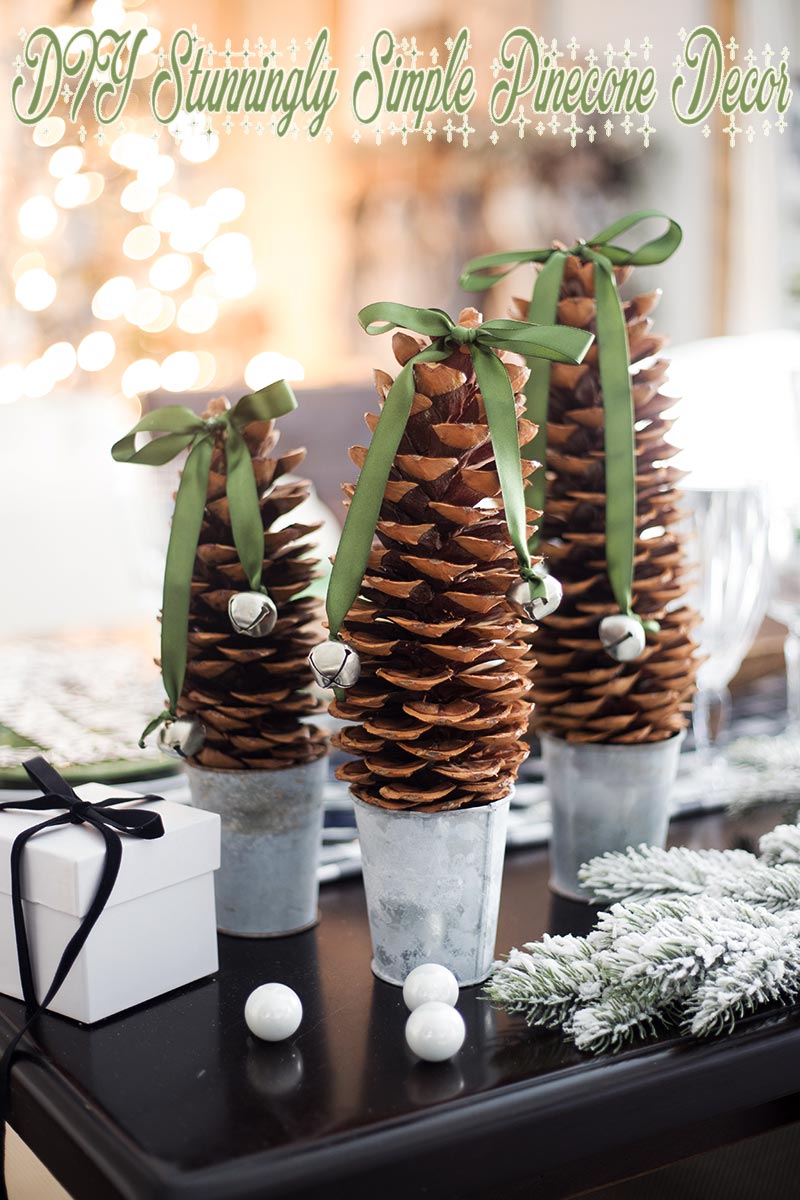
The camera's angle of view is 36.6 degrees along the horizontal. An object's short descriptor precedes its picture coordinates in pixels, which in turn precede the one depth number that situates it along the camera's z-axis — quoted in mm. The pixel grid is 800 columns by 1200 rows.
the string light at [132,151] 2943
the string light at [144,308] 3307
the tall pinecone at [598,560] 749
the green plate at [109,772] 844
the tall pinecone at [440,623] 607
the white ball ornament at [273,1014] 571
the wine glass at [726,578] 928
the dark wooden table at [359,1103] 474
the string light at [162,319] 3363
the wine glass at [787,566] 1021
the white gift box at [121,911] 588
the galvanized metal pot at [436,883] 622
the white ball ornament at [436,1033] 544
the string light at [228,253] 3510
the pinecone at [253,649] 699
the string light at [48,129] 2607
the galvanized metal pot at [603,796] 757
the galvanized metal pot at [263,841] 707
